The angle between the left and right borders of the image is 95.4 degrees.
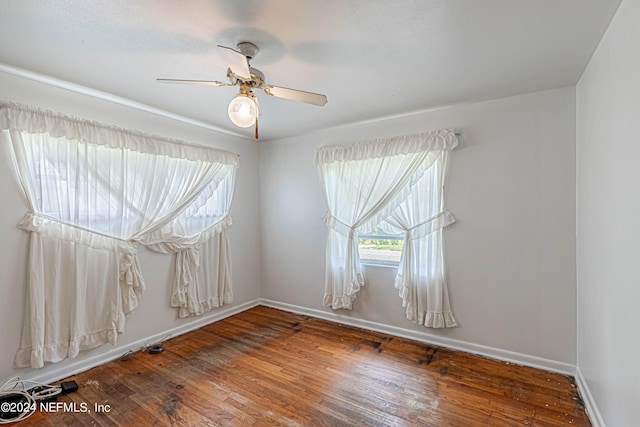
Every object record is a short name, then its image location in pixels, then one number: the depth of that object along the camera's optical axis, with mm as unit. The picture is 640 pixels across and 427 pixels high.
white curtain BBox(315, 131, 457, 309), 3047
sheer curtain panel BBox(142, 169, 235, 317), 3246
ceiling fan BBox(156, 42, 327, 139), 1781
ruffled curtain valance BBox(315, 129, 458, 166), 2899
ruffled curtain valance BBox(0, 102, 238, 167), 2157
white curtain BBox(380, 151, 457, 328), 2953
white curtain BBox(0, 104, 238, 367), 2248
